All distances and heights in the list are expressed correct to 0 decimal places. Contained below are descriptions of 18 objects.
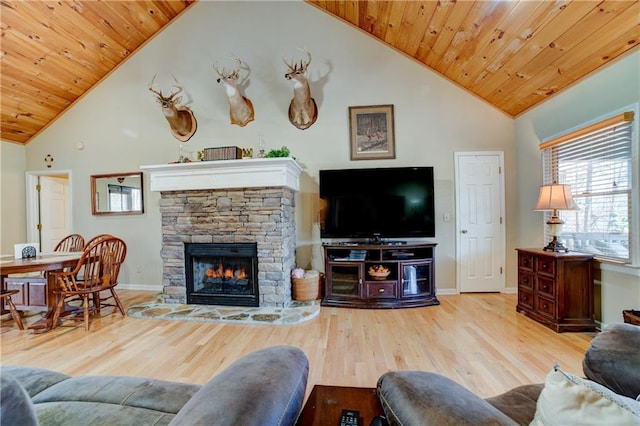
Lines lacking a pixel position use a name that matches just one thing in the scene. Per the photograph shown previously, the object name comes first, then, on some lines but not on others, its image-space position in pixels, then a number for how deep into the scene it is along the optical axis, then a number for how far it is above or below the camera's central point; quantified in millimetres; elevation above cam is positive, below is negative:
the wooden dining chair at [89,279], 2805 -691
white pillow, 547 -426
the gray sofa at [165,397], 651 -589
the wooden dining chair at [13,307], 2798 -957
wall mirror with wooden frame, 4332 +345
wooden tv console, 3328 -839
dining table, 2729 -758
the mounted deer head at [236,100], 3658 +1609
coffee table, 889 -697
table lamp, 2717 +40
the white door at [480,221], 3783 -174
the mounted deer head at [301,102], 3502 +1546
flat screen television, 3527 +104
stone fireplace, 3293 -5
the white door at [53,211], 4785 +88
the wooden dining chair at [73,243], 3893 -415
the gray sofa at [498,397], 700 -569
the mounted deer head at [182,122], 4014 +1379
